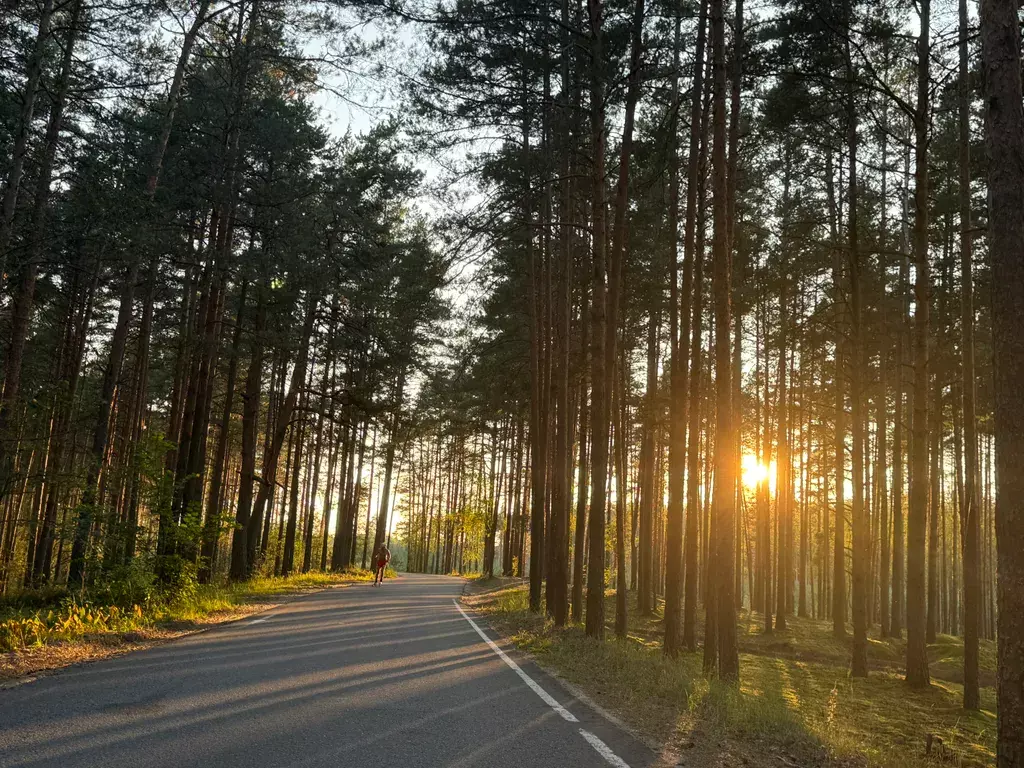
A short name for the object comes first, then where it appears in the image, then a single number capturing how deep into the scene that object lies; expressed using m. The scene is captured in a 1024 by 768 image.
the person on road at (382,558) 30.59
